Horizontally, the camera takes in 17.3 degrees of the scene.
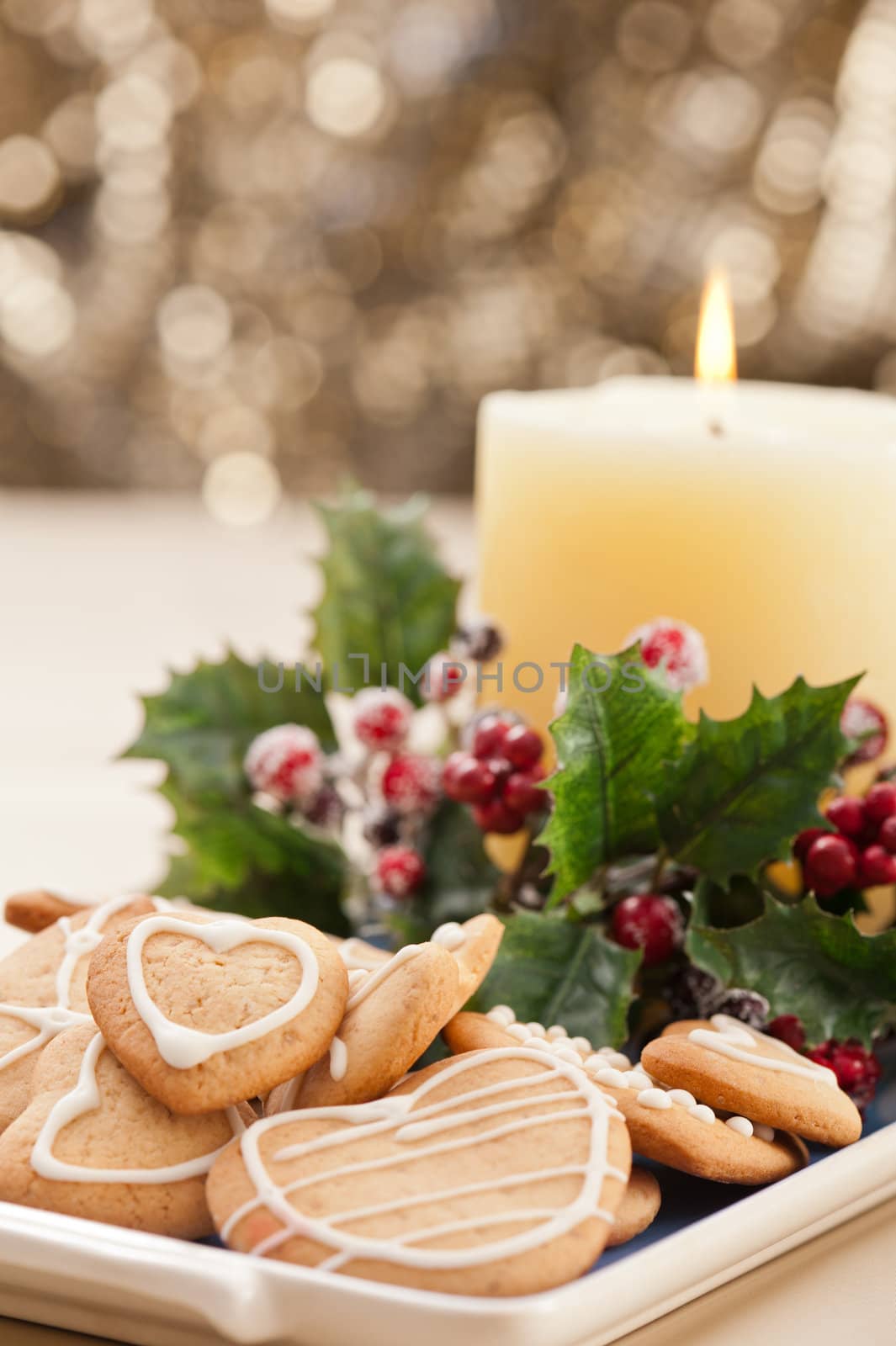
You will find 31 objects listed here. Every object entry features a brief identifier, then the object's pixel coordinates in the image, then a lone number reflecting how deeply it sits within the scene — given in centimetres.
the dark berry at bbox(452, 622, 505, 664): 72
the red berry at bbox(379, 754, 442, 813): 71
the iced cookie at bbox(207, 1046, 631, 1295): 50
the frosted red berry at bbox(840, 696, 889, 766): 67
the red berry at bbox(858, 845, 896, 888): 64
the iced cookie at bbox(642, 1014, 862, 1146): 56
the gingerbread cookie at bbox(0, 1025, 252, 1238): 53
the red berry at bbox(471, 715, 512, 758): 67
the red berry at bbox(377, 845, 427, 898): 70
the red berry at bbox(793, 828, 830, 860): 65
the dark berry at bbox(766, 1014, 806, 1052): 62
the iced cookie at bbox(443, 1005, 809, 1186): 55
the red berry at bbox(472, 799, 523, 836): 67
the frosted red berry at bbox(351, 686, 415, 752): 71
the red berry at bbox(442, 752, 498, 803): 67
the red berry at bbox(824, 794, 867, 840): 65
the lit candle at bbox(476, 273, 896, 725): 70
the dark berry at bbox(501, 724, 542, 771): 67
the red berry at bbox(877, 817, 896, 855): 64
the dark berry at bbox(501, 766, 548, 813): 67
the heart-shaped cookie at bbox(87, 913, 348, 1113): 53
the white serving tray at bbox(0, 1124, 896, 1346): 49
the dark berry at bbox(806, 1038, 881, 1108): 61
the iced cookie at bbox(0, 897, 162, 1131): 57
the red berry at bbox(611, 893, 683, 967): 63
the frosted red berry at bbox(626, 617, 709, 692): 64
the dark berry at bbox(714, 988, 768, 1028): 62
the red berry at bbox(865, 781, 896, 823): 64
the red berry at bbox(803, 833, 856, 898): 64
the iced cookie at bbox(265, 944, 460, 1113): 54
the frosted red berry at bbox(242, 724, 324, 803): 71
